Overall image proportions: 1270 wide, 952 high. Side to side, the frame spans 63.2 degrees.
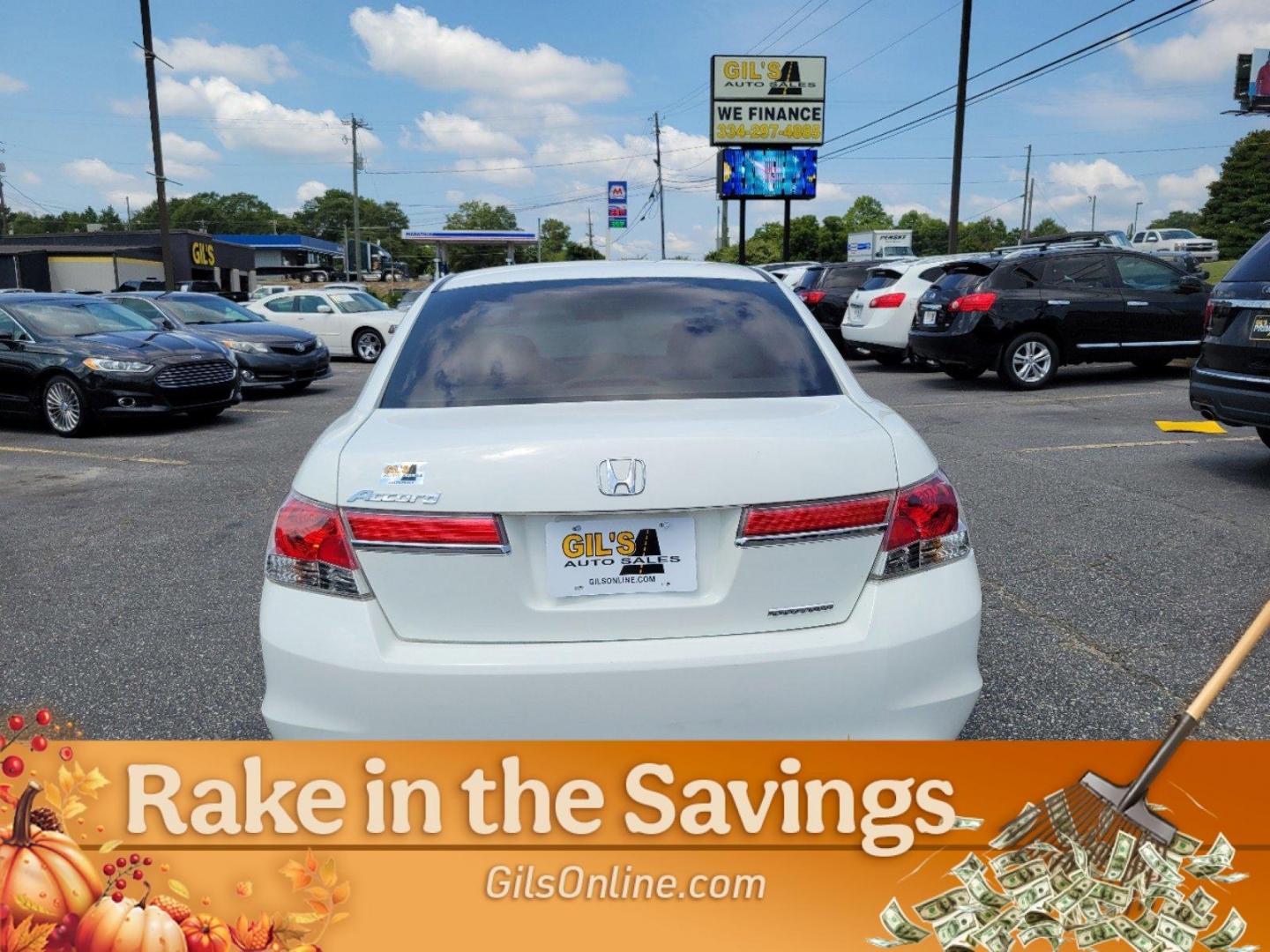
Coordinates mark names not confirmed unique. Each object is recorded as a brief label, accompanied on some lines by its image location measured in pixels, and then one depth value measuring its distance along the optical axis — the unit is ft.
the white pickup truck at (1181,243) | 163.94
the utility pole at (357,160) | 219.18
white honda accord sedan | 7.30
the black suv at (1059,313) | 42.88
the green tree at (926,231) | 448.78
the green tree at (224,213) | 455.63
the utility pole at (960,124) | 85.56
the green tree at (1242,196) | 251.80
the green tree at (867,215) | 432.09
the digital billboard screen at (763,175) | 119.55
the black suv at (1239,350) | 21.79
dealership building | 176.45
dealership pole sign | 121.49
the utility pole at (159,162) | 93.04
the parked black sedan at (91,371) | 36.09
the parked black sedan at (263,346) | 49.49
